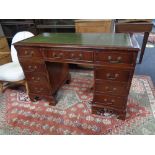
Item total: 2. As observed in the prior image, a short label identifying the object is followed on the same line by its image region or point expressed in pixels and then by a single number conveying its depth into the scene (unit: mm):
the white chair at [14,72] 1740
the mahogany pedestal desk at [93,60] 1143
